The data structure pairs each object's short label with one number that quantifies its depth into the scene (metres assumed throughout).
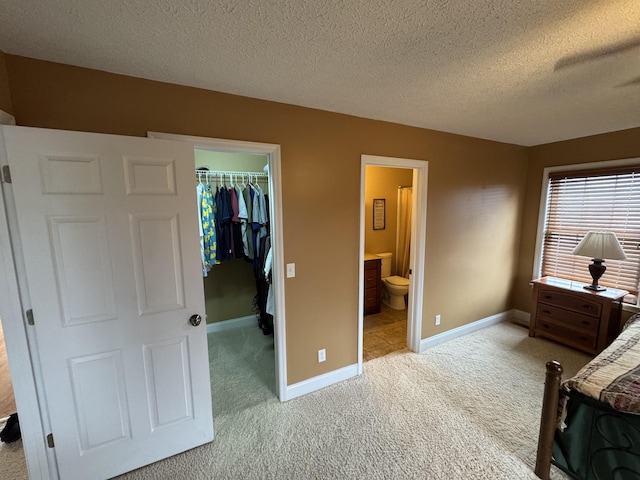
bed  1.27
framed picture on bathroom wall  4.31
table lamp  2.57
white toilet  4.03
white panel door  1.31
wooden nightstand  2.64
